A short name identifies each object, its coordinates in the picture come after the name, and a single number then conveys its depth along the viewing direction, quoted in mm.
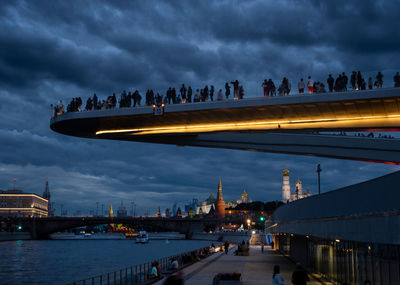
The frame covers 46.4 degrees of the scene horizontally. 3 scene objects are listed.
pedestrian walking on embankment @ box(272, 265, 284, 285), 12395
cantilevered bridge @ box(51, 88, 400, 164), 38562
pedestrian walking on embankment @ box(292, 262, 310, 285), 11297
